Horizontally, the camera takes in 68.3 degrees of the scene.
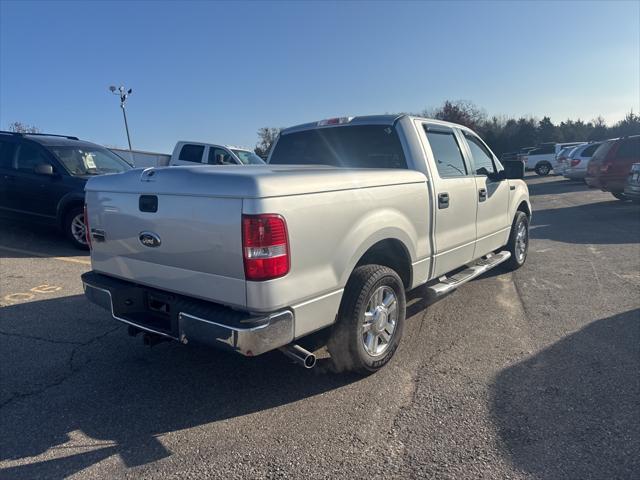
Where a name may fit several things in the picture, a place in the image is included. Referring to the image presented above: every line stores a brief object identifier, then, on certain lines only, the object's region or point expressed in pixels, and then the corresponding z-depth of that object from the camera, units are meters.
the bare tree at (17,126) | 38.13
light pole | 32.34
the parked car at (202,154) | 13.96
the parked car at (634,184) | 11.32
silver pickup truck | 2.74
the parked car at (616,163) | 13.62
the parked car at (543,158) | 31.48
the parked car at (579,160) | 19.48
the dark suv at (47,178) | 7.70
